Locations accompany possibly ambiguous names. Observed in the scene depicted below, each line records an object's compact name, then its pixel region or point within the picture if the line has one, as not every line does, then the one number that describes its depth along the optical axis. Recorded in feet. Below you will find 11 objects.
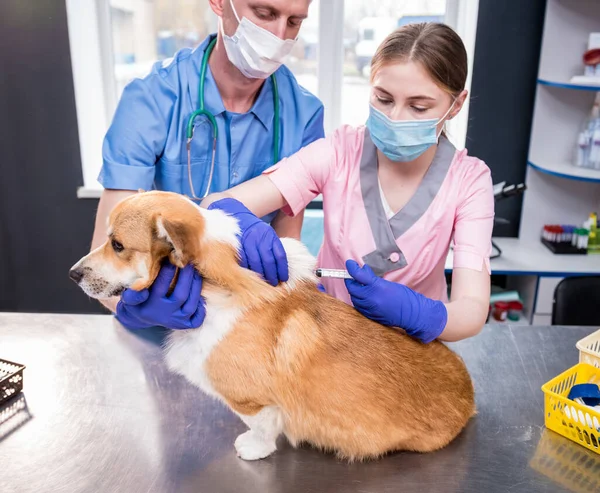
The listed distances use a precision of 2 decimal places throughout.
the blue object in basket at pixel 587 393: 4.29
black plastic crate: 4.67
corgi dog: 4.00
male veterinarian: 5.20
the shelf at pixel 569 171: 9.94
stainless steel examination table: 3.95
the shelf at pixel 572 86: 9.61
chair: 7.56
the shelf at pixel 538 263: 9.74
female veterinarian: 4.48
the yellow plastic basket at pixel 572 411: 4.16
